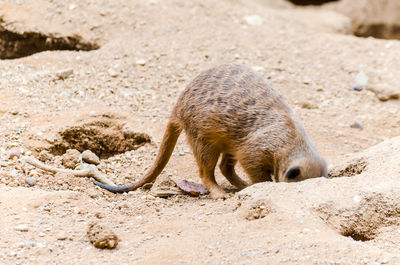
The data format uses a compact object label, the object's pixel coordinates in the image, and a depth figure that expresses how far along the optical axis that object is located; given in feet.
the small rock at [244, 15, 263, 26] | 42.94
